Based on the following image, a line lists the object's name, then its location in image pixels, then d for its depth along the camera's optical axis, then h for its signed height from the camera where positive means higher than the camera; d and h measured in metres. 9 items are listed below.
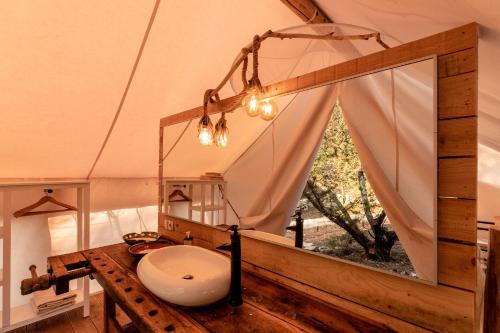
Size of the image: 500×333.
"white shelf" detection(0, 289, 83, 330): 1.92 -1.24
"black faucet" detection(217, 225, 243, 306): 0.93 -0.42
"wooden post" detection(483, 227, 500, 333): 0.86 -0.44
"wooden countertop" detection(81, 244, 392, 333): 0.79 -0.53
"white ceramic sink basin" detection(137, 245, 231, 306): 0.88 -0.47
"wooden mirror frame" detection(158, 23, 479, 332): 0.68 -0.16
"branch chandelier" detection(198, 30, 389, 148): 1.17 +0.40
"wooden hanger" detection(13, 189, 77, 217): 2.13 -0.39
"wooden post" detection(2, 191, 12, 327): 1.84 -0.71
